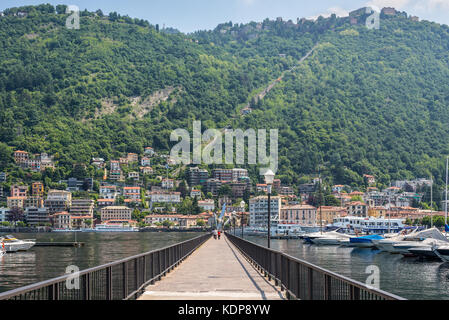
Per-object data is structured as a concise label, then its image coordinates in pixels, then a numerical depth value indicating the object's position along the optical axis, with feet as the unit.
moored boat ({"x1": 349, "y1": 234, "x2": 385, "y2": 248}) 262.63
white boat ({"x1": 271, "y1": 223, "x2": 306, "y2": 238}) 495.98
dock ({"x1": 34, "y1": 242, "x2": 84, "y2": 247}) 291.09
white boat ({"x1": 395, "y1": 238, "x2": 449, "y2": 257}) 177.68
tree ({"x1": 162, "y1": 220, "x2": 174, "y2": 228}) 633.41
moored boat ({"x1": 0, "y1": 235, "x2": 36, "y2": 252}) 247.09
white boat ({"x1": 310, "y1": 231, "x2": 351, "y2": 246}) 321.11
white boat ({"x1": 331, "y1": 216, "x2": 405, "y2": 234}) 451.53
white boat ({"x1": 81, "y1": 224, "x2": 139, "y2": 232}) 620.16
